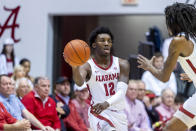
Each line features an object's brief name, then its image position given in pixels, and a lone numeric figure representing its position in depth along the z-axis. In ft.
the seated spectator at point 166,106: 40.95
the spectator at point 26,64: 46.34
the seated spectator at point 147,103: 41.01
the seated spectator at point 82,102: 39.38
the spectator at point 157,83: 46.12
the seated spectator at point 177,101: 41.96
